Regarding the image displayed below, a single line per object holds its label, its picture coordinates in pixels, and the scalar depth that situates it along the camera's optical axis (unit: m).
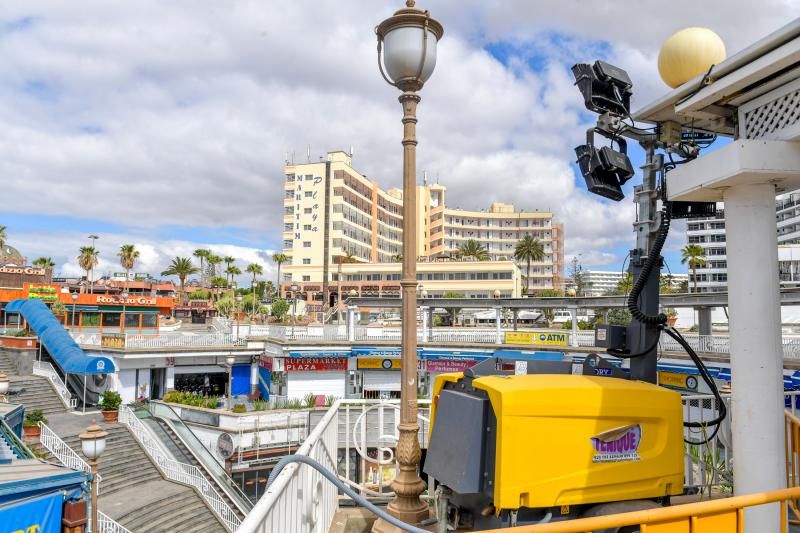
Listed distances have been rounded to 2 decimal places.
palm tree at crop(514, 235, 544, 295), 72.69
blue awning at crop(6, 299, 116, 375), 24.91
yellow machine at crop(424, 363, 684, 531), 3.56
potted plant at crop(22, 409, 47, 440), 18.53
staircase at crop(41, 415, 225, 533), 16.25
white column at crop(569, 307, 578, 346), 25.47
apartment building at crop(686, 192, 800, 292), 80.81
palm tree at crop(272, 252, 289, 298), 69.94
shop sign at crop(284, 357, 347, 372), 30.05
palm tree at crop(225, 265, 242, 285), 74.94
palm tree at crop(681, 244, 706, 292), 57.75
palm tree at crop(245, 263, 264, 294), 69.80
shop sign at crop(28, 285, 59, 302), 36.03
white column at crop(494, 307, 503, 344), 28.14
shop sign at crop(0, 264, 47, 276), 40.81
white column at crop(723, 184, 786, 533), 3.42
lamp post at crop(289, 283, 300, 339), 59.29
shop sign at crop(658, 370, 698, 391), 20.34
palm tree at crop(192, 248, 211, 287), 75.88
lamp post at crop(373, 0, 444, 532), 4.48
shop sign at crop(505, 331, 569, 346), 26.11
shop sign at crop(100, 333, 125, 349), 28.20
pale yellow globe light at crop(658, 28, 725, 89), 4.08
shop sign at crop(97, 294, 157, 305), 36.36
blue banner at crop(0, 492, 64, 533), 9.55
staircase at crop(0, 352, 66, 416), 23.33
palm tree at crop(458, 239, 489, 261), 77.44
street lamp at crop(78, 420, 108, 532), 11.27
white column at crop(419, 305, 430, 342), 29.78
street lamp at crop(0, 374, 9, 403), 15.57
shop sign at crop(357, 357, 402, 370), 29.89
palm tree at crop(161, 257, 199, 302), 73.28
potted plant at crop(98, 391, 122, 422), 22.48
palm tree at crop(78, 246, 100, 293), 56.44
